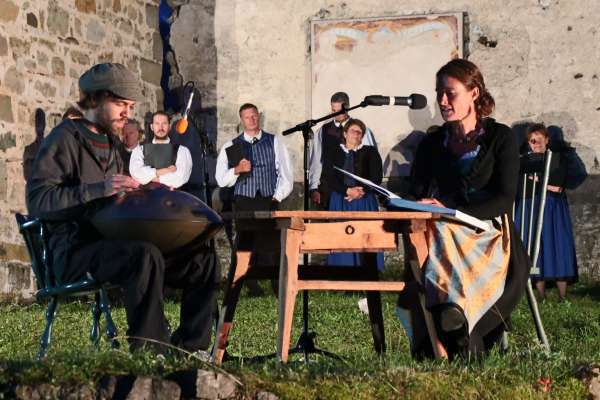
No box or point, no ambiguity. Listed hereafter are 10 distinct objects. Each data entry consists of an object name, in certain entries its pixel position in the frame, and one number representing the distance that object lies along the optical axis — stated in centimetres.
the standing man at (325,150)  1183
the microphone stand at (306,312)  596
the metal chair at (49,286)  511
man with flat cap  496
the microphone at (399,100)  591
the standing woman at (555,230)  1120
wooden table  502
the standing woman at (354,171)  1159
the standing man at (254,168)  1184
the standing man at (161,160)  1177
